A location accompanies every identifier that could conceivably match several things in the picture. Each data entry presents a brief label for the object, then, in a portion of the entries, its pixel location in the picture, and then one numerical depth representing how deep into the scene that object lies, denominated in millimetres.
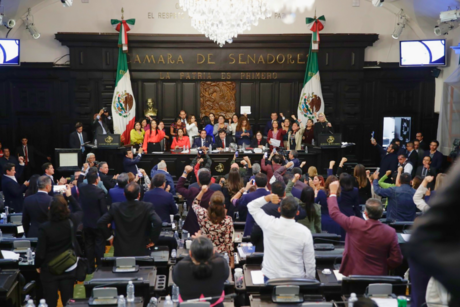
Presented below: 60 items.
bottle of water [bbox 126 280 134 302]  4427
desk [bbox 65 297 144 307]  4316
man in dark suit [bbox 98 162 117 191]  8500
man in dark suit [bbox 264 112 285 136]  14711
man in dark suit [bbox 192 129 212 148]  13609
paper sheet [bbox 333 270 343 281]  4949
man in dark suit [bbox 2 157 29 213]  8398
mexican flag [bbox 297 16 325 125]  15391
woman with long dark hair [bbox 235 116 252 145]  14102
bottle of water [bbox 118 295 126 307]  4230
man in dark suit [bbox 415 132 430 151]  13197
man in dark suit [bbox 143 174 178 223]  6617
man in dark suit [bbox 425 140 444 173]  12094
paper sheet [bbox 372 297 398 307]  4168
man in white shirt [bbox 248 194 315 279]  4473
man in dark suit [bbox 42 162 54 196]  8188
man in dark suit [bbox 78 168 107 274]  6957
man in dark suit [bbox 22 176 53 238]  6047
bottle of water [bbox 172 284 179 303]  4656
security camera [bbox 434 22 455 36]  13588
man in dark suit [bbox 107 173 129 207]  7176
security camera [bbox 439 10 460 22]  12148
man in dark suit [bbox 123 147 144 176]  11236
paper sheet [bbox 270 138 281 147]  11953
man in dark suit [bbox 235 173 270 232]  6152
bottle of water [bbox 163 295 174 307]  4328
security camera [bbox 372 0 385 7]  12665
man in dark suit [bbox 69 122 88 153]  13734
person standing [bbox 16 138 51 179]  14023
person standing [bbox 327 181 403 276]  4676
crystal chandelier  8844
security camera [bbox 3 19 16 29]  13617
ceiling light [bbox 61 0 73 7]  12356
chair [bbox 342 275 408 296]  4496
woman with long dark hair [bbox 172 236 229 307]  3879
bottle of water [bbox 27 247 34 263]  5680
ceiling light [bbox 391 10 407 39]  14961
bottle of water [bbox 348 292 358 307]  4059
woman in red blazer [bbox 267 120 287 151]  14073
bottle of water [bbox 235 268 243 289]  5059
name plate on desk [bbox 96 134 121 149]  13133
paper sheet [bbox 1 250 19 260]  5572
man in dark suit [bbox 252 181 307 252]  5262
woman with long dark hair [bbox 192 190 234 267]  5582
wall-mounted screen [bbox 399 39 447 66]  14461
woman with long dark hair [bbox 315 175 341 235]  6852
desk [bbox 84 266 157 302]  4566
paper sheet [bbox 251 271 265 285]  4820
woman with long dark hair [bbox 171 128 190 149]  13547
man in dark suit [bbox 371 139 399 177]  11812
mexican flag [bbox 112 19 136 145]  15016
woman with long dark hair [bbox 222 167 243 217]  7742
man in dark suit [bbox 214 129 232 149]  13633
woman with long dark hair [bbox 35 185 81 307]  5094
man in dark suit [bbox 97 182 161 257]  5662
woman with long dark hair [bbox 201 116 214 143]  14568
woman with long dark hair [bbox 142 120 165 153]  13391
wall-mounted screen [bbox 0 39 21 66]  13930
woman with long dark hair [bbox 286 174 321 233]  6230
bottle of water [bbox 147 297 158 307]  4325
